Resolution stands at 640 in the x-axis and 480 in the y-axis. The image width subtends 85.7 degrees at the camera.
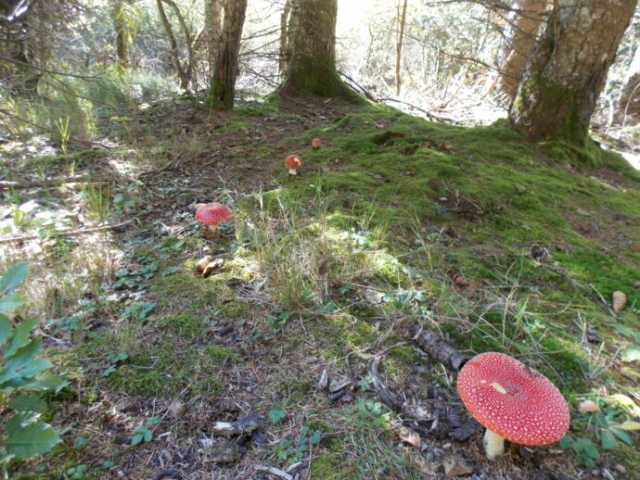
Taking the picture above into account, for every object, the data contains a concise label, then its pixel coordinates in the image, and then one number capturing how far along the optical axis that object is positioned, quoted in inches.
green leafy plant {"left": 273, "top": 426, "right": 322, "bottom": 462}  55.5
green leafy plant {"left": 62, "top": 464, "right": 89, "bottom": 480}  50.0
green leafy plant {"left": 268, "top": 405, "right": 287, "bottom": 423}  60.6
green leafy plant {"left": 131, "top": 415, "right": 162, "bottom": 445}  56.5
